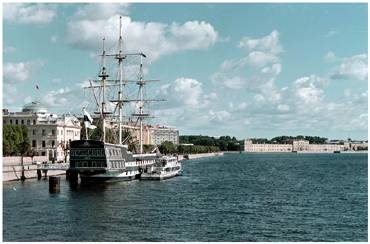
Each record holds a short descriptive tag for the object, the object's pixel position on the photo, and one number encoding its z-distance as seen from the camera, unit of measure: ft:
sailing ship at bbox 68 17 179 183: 253.65
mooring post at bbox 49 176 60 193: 207.82
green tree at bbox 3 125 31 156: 336.49
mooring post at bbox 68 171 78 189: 244.75
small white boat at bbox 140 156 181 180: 287.89
